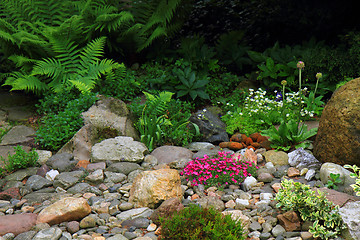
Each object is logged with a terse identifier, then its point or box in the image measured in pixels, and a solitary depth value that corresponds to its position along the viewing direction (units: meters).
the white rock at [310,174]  4.34
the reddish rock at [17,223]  3.43
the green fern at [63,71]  6.07
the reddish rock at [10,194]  4.17
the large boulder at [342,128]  4.31
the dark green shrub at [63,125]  5.27
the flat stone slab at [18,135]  5.49
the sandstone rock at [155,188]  3.79
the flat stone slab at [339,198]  3.58
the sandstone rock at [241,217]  3.45
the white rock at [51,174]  4.53
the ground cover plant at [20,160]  4.67
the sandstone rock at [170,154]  5.00
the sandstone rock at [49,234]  3.30
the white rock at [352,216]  3.19
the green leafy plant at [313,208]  3.26
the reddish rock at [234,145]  5.38
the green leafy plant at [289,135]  5.00
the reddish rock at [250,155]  4.76
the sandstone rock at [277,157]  4.79
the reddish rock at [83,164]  4.82
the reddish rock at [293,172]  4.46
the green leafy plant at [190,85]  6.55
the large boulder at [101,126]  5.12
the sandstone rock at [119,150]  4.88
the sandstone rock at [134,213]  3.68
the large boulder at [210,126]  5.80
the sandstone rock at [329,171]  4.12
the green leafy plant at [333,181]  4.02
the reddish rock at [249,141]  5.49
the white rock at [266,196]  3.96
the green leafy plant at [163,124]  5.46
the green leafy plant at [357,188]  3.39
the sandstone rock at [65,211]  3.53
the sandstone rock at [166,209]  3.49
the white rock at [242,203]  3.83
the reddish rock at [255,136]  5.58
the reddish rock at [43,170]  4.62
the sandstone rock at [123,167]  4.65
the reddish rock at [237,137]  5.68
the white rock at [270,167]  4.59
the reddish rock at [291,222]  3.42
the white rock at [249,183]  4.21
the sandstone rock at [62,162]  4.70
